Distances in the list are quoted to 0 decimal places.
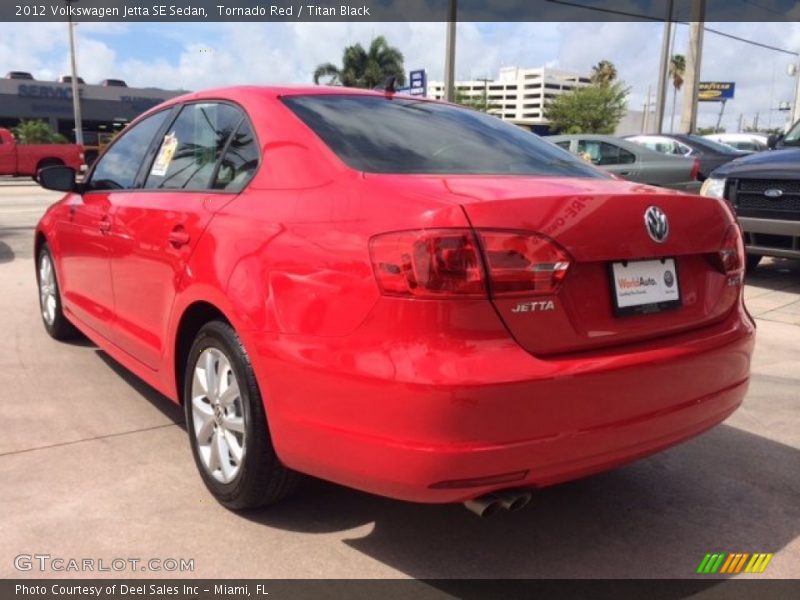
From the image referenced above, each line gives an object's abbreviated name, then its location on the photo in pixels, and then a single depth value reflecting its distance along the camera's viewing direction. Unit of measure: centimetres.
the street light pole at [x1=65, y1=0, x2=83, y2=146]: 3534
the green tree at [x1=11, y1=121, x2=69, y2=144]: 3634
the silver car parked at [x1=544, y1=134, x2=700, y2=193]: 1150
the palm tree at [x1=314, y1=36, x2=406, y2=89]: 4566
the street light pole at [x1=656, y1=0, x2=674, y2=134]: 2352
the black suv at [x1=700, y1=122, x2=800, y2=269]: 702
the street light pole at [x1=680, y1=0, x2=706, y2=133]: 2105
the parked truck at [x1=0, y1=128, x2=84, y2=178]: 2598
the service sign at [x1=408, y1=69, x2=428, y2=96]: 1866
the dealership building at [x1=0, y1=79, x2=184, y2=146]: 4688
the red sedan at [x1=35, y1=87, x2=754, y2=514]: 215
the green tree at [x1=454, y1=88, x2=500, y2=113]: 6260
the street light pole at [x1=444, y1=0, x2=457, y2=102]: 1725
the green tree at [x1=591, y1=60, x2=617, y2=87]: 8344
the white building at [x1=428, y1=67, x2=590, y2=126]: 13550
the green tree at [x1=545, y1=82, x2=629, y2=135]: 5878
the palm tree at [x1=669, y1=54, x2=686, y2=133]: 8081
